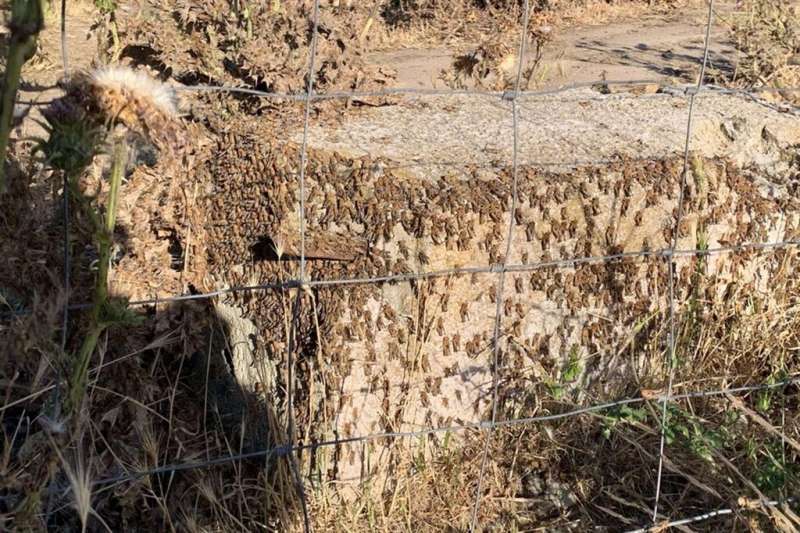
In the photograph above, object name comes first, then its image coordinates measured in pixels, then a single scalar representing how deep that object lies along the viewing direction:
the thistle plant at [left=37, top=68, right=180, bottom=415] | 1.78
